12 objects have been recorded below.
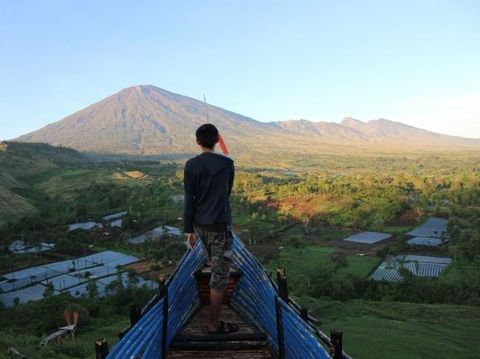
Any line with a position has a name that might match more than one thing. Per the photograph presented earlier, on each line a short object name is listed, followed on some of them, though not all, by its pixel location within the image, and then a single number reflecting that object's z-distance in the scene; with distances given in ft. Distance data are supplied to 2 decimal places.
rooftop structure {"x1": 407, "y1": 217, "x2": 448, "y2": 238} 142.51
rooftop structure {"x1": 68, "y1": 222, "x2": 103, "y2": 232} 152.21
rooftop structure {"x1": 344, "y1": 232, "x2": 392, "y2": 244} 140.50
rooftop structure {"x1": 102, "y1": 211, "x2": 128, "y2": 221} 173.21
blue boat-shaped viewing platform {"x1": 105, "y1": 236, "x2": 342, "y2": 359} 8.76
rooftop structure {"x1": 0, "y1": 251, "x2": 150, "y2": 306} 91.44
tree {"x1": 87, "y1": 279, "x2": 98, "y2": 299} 83.77
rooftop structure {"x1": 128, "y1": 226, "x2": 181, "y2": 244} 140.05
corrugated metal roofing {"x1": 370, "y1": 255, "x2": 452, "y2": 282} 100.78
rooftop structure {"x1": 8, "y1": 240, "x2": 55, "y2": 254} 125.91
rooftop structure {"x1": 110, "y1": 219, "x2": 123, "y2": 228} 160.39
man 11.03
